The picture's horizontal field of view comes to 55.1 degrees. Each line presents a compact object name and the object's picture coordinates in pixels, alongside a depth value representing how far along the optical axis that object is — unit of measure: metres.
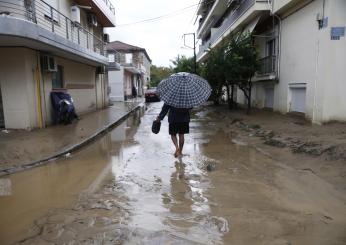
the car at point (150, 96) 35.97
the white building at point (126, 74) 34.94
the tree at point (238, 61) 15.59
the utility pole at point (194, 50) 40.38
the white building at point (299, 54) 10.88
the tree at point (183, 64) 43.62
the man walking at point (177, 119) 7.79
